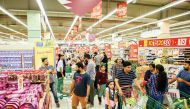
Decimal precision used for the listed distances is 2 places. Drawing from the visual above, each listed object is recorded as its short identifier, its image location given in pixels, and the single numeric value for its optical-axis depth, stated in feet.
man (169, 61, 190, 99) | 11.01
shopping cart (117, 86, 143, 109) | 9.77
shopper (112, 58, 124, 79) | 16.34
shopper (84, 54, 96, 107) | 14.24
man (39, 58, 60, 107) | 13.12
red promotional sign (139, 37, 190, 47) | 12.43
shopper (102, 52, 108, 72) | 25.27
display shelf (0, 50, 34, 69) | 15.44
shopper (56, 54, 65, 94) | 17.20
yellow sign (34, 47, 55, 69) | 16.80
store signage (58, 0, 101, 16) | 7.77
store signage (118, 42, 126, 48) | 27.43
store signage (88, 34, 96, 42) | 40.61
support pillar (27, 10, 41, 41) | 24.00
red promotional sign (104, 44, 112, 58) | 30.75
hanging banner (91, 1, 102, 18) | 17.30
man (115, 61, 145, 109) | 10.34
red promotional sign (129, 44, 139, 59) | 23.05
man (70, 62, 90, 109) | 10.63
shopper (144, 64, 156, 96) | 11.95
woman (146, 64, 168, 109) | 9.73
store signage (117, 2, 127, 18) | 18.46
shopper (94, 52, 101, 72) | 24.78
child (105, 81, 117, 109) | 10.74
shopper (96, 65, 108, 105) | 13.70
